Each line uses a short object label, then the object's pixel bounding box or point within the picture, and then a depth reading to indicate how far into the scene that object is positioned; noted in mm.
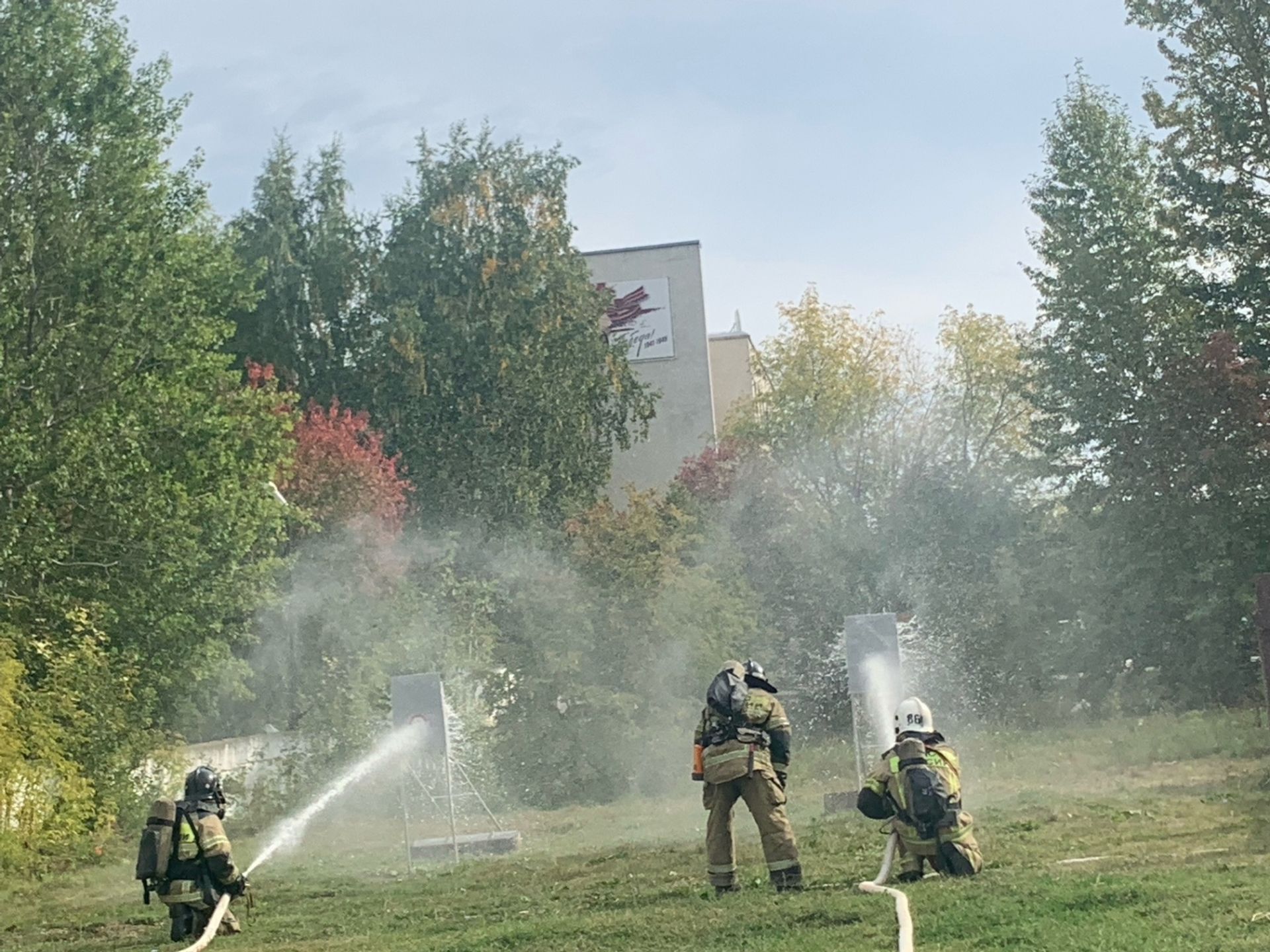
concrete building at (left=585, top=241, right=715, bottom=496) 59094
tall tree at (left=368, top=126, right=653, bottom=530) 44094
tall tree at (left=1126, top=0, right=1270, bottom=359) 31438
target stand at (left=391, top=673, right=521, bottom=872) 19156
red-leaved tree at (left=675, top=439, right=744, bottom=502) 49594
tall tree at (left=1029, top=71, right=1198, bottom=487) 35938
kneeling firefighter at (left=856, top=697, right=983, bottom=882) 11445
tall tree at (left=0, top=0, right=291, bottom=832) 23141
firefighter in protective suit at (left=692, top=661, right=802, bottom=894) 11812
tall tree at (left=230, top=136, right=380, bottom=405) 45312
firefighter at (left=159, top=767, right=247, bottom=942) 11883
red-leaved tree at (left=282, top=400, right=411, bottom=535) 38250
